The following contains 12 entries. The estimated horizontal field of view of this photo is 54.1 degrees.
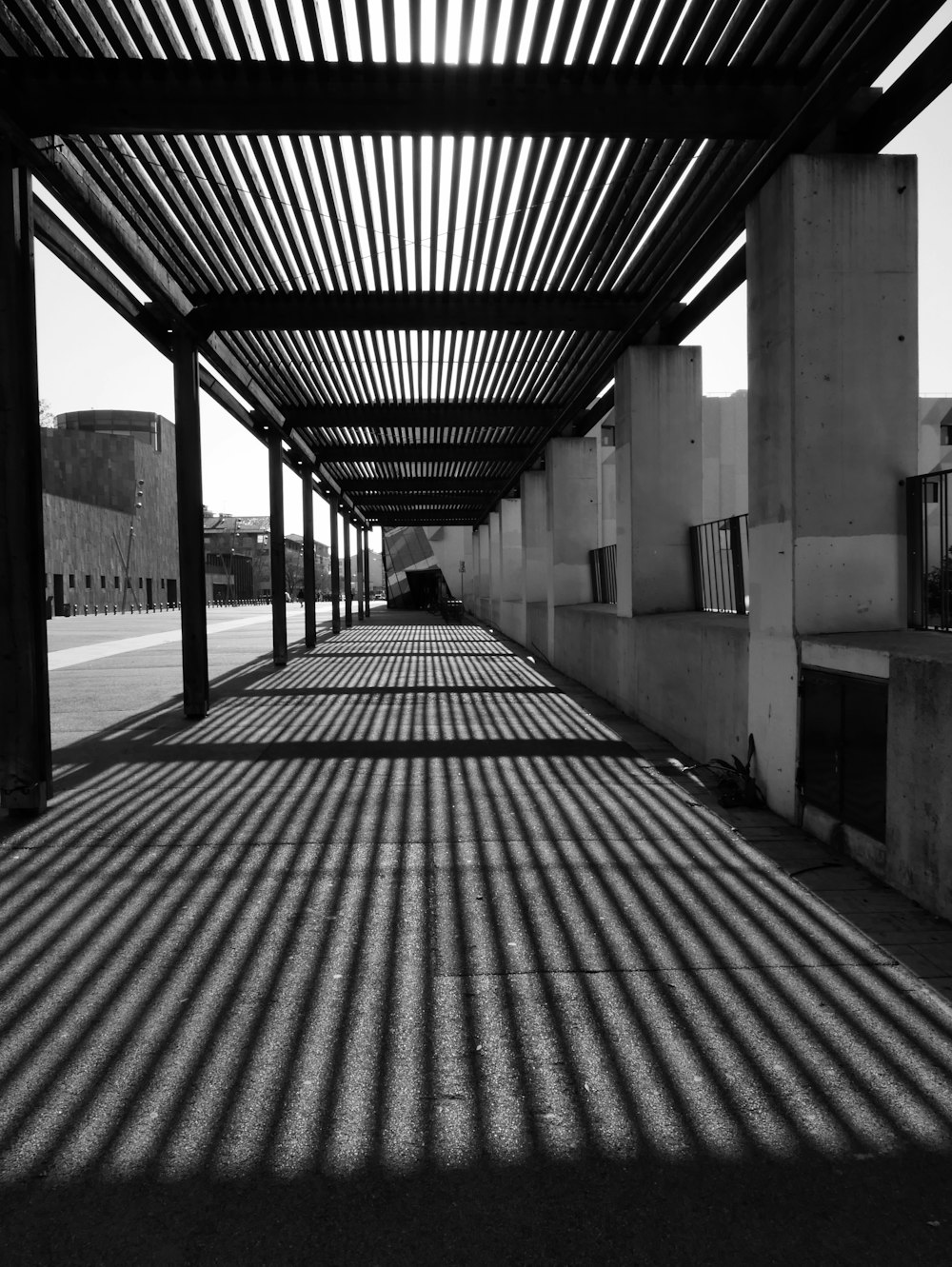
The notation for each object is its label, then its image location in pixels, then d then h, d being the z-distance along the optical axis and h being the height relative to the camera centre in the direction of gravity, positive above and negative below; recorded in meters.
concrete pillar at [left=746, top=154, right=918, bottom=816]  5.50 +1.15
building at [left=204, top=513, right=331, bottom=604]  101.75 +3.67
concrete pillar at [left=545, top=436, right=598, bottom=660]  15.80 +1.18
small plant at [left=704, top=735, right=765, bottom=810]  6.12 -1.38
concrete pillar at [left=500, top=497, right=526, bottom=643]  24.36 +0.42
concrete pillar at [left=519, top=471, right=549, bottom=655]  20.69 +0.87
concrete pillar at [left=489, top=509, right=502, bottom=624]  30.25 +0.60
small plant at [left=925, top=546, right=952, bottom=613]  5.13 -0.05
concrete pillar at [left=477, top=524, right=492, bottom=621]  35.27 -0.07
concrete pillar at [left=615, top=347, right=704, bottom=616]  10.19 +1.21
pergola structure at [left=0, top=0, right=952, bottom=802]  5.30 +3.07
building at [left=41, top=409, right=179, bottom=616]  54.50 +4.75
